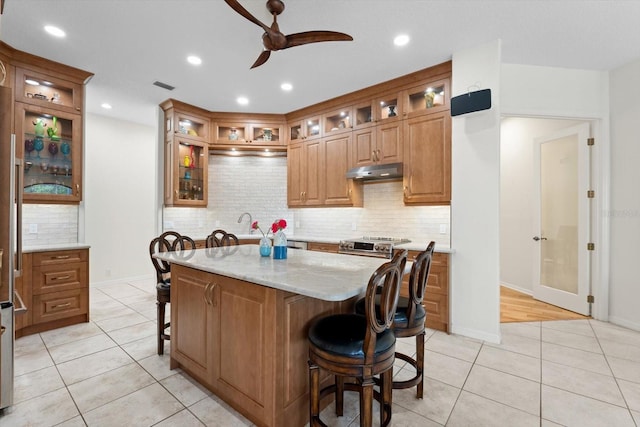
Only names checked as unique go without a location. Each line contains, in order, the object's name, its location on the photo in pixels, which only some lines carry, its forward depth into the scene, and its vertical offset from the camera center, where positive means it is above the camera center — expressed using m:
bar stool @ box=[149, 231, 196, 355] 2.65 -0.72
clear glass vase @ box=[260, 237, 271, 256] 2.49 -0.29
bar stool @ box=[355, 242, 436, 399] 1.86 -0.65
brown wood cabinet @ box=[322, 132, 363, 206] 4.43 +0.59
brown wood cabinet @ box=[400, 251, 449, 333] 3.29 -0.90
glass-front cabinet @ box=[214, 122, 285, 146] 5.16 +1.38
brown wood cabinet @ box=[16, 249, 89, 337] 3.14 -0.85
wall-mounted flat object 3.00 +1.14
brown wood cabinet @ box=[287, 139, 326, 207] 4.77 +0.65
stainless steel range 3.59 -0.42
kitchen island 1.63 -0.67
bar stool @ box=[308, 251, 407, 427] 1.43 -0.66
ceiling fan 2.27 +1.35
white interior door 3.89 -0.08
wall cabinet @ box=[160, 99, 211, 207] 4.62 +0.92
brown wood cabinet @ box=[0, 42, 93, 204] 3.29 +1.03
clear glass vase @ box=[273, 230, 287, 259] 2.42 -0.27
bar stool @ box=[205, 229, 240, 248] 3.35 -0.33
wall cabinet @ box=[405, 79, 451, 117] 3.49 +1.41
